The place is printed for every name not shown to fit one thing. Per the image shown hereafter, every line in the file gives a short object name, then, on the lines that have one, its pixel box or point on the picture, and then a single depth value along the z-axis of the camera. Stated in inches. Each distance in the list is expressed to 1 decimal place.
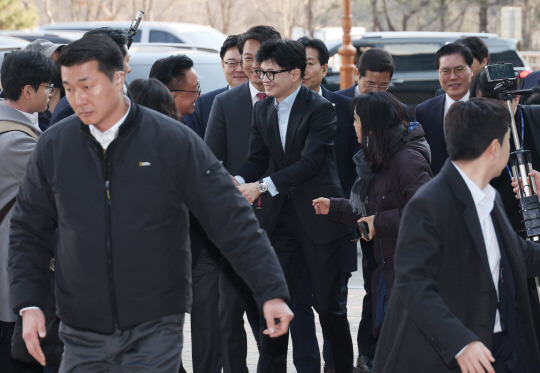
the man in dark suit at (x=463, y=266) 252.1
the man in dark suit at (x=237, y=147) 389.5
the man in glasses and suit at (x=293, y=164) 390.0
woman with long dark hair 341.0
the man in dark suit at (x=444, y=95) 437.0
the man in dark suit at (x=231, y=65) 465.0
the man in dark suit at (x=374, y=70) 482.0
